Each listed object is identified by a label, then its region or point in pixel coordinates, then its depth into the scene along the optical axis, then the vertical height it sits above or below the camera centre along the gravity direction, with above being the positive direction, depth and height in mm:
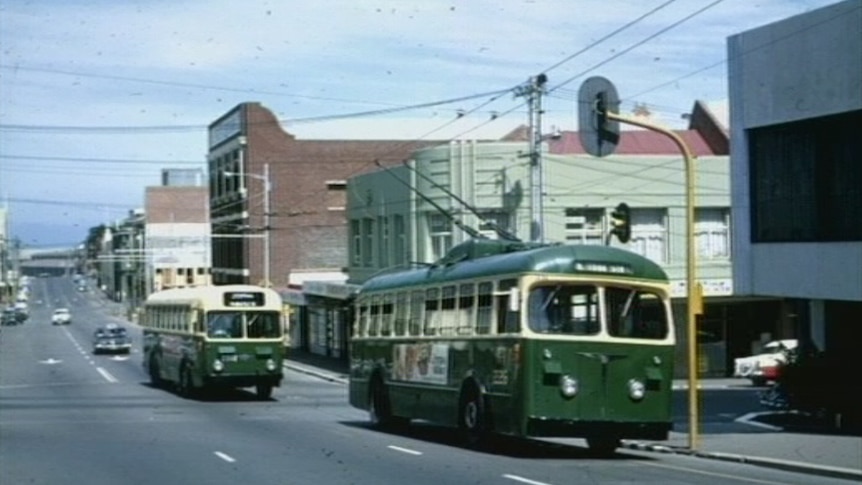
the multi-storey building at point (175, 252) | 111562 +2196
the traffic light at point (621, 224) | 27281 +965
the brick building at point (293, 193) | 82438 +4767
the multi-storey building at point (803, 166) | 25859 +1956
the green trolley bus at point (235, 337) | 39719 -1449
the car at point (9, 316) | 86025 -1837
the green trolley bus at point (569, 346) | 21984 -1003
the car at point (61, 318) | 107312 -2393
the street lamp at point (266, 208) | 68400 +3785
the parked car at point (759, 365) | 41969 -2652
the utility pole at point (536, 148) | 37969 +3280
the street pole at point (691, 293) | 23547 -260
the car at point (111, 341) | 73125 -2795
